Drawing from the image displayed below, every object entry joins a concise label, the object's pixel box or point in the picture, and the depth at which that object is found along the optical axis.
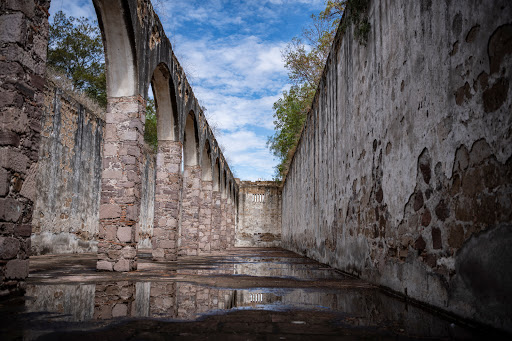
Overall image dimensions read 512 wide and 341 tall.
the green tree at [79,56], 20.25
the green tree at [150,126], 25.88
